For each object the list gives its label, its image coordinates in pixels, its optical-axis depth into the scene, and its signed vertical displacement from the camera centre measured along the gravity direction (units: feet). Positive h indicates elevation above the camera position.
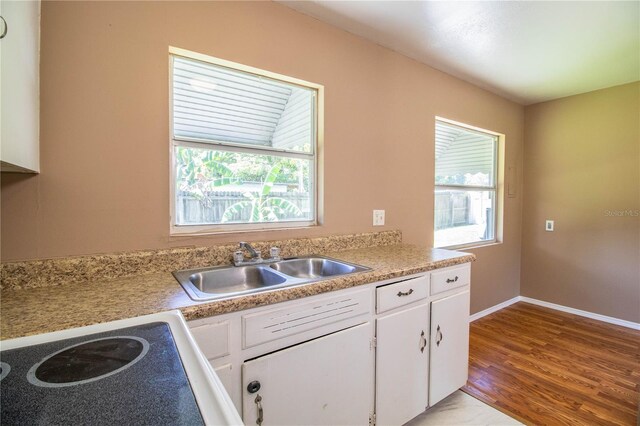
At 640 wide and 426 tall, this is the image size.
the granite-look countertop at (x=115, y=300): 2.71 -1.02
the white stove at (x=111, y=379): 1.48 -1.04
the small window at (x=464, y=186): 9.12 +0.78
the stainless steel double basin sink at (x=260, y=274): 4.24 -1.06
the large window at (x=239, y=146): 5.00 +1.15
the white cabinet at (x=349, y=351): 3.46 -2.02
